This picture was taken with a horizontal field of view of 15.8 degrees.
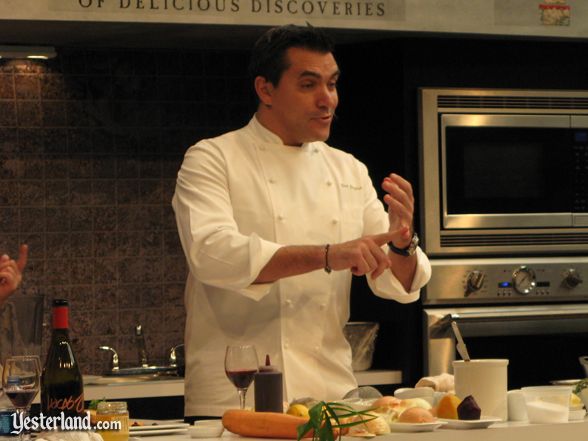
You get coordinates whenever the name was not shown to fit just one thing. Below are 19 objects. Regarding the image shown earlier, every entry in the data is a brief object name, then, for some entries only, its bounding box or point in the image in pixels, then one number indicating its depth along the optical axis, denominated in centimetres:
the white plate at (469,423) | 406
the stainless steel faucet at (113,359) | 736
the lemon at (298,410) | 401
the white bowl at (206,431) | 403
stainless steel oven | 708
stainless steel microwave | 718
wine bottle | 425
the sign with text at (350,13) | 652
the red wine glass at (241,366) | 435
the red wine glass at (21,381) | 408
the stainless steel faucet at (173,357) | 742
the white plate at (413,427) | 400
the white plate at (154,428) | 422
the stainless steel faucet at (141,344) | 738
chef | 545
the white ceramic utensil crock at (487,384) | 432
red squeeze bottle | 416
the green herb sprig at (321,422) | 344
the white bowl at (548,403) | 425
